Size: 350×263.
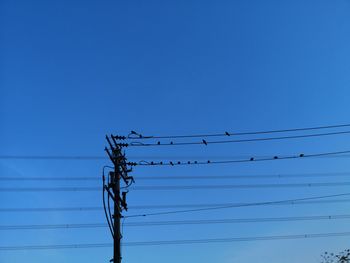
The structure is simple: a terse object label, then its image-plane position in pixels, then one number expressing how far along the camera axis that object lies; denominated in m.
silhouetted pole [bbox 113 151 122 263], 20.42
